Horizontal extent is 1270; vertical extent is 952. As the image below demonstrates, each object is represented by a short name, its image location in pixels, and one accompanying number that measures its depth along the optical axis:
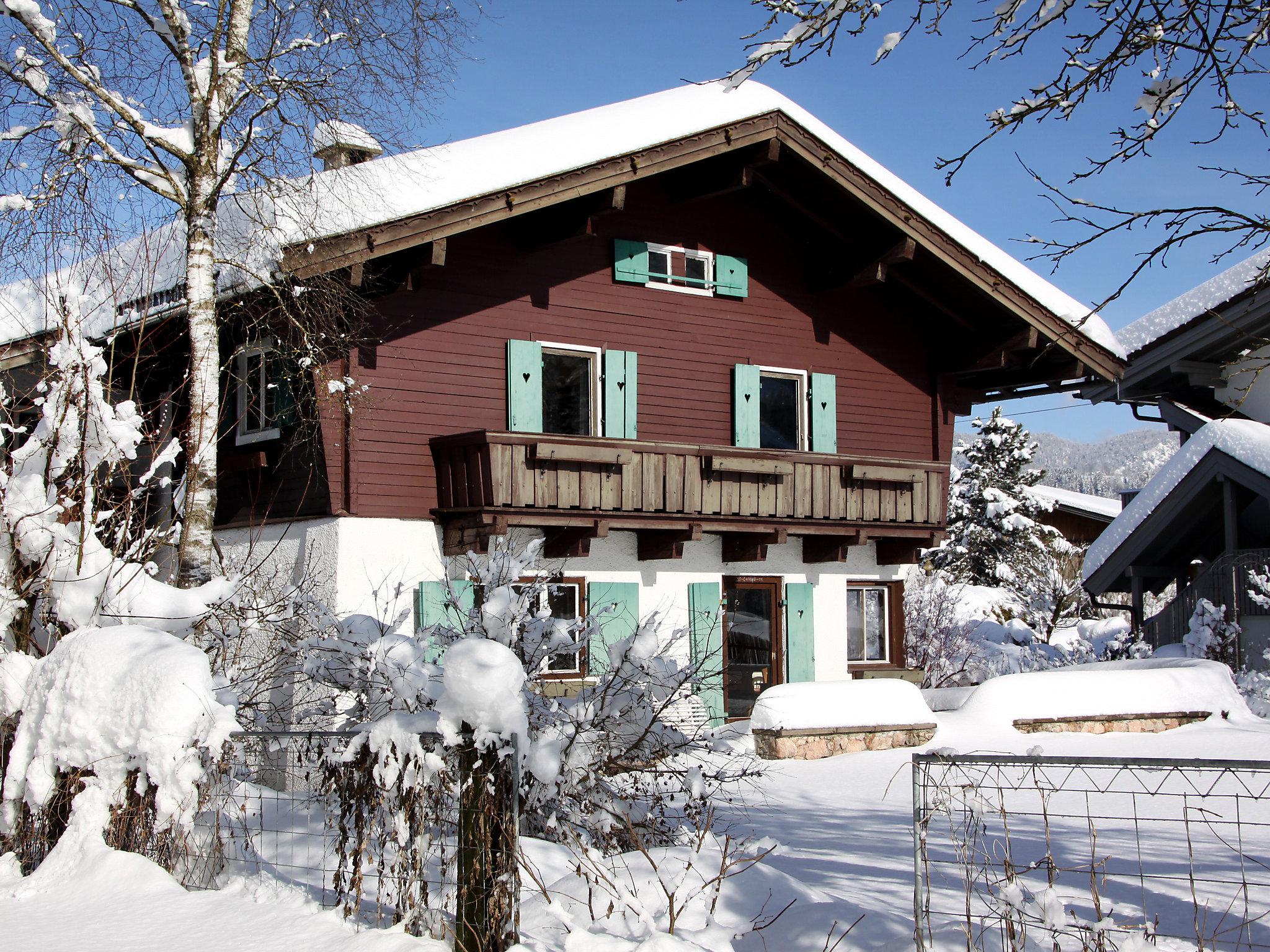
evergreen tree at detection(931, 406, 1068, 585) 33.53
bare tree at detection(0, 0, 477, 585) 9.59
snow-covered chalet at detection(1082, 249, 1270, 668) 16.50
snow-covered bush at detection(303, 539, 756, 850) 6.28
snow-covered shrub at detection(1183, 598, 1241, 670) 16.14
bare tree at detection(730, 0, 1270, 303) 4.90
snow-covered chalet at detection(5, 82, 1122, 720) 13.23
